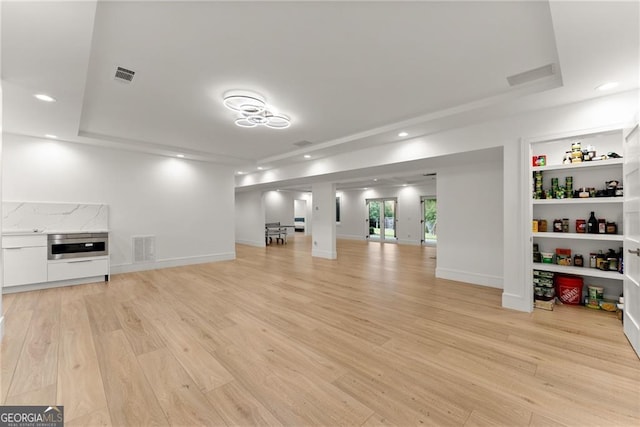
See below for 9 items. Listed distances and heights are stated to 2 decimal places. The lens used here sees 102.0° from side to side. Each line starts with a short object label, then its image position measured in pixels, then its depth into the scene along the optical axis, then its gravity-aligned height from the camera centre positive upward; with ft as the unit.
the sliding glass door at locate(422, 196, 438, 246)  35.78 -0.71
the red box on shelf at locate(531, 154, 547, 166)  11.65 +2.42
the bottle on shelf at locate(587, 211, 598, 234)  11.18 -0.46
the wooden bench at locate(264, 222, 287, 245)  37.58 -2.57
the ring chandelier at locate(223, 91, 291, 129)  10.64 +4.69
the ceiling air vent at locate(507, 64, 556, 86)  8.79 +4.90
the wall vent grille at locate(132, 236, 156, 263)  19.47 -2.59
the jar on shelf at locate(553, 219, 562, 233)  11.84 -0.55
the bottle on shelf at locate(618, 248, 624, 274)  10.36 -2.01
